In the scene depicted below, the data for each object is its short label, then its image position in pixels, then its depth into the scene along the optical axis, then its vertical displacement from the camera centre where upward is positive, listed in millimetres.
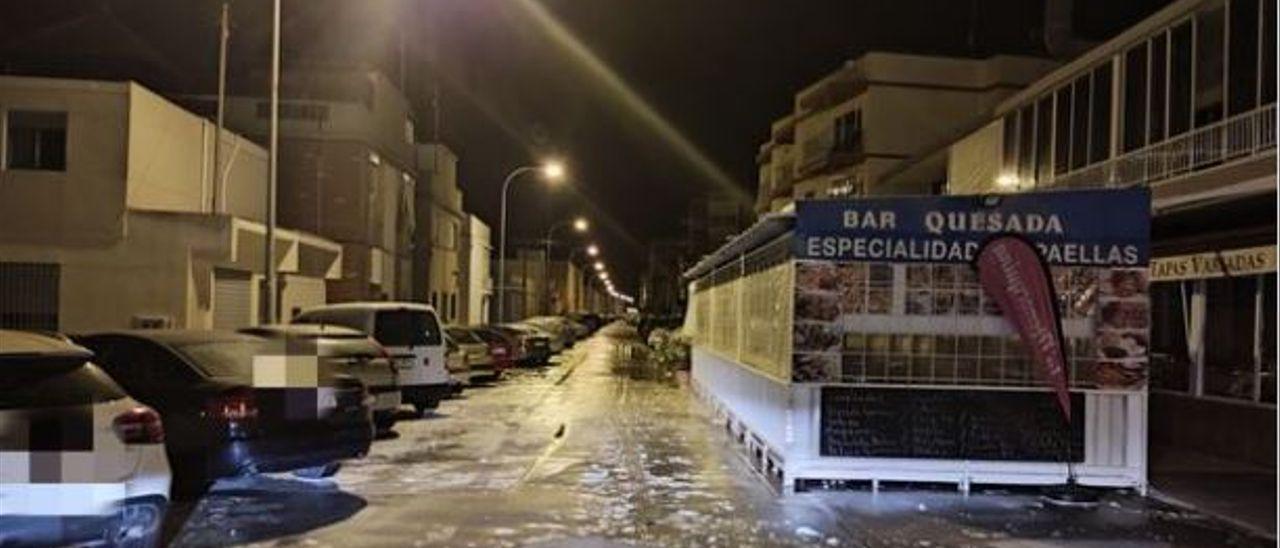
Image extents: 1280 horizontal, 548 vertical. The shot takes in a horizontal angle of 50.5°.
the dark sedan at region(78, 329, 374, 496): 10789 -998
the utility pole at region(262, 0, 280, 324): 21094 +1161
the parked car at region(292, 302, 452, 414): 20266 -801
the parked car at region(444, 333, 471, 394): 24453 -1481
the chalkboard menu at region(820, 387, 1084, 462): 12141 -1137
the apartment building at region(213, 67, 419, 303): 43469 +3965
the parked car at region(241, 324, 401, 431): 13703 -864
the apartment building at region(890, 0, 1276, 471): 14438 +1308
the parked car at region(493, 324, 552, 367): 37938 -1693
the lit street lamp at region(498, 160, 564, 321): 43469 +3800
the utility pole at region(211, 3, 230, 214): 27406 +3833
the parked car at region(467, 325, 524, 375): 31281 -1418
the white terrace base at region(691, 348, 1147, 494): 12070 -1464
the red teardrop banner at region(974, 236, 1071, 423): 11852 +3
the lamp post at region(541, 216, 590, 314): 67781 +1713
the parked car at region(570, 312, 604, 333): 82825 -2232
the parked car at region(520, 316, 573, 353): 46431 -1563
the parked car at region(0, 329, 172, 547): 6953 -949
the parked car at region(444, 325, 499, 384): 29728 -1515
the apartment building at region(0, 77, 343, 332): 27484 +1120
